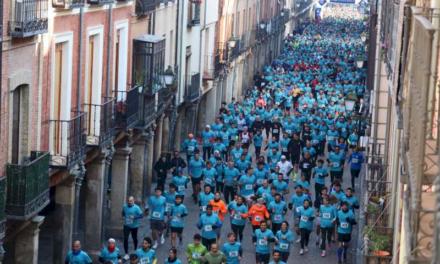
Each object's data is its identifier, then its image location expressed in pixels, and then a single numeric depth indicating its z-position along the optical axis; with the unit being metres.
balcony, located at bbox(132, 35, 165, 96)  32.03
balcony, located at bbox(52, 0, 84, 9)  23.08
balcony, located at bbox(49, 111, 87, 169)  23.53
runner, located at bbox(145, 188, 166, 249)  27.56
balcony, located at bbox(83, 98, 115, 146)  26.31
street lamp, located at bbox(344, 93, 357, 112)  40.00
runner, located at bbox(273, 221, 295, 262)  24.94
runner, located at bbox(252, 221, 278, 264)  25.23
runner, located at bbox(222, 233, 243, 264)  23.64
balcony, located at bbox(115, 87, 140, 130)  28.78
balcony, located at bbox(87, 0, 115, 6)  26.01
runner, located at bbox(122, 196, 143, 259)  26.59
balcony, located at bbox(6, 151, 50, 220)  20.61
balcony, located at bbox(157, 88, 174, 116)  34.69
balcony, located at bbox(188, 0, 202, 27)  41.69
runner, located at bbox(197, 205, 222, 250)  26.00
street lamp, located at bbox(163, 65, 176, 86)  34.50
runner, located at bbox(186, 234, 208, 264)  23.05
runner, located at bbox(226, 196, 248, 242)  27.50
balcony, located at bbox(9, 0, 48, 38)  20.55
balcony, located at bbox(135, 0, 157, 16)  31.70
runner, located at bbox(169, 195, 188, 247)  27.30
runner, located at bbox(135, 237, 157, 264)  22.47
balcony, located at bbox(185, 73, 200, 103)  42.22
